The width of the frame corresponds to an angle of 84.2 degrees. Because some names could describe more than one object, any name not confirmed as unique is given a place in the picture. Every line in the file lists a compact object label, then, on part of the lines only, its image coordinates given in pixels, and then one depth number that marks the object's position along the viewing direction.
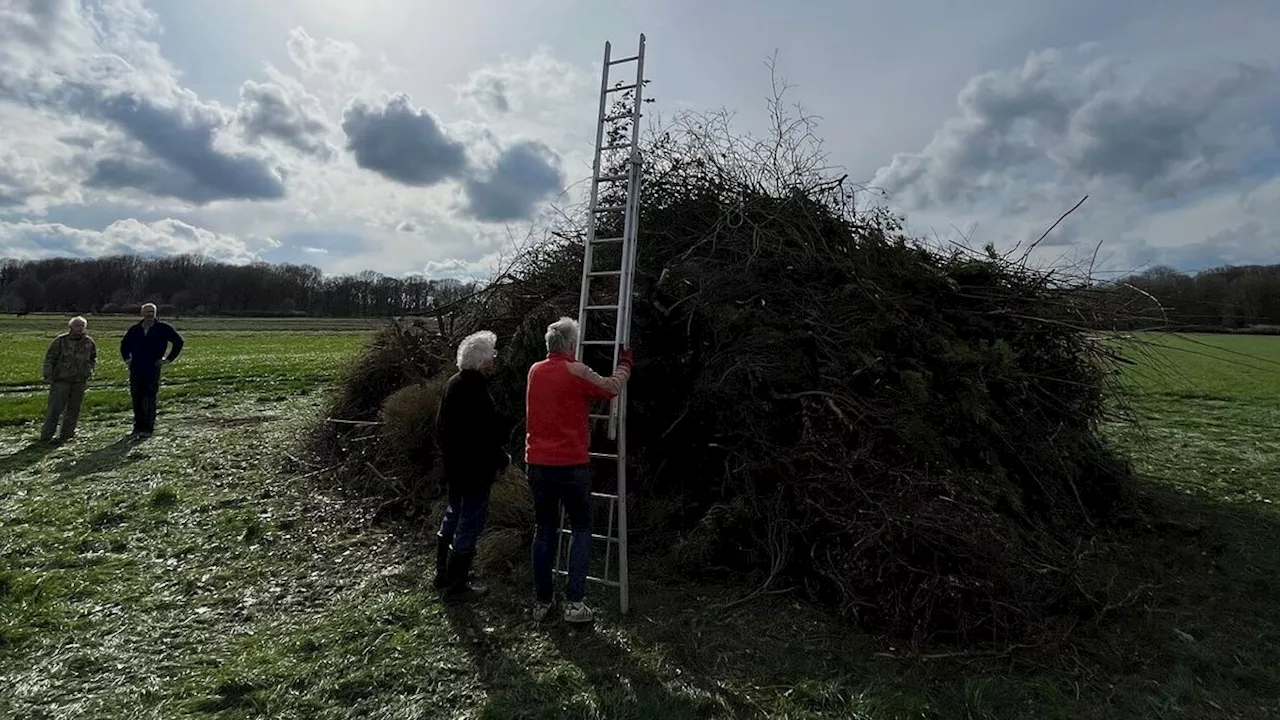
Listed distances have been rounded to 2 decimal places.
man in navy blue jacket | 10.92
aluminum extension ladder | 4.94
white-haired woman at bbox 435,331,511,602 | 5.00
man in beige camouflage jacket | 10.49
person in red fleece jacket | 4.56
